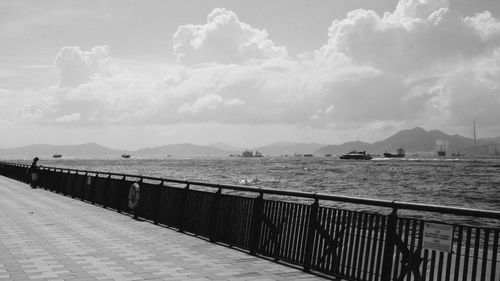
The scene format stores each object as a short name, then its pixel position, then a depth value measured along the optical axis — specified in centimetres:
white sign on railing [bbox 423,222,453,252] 590
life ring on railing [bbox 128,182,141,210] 1446
